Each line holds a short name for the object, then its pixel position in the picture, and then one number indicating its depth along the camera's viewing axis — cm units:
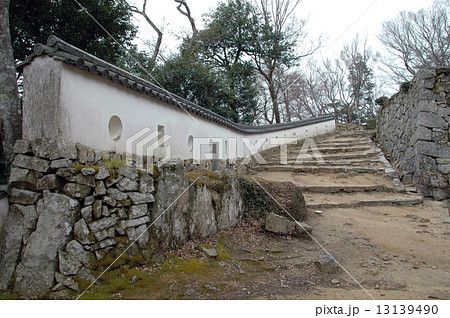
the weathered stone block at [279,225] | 539
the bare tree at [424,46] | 1728
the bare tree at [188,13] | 1720
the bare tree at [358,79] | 2435
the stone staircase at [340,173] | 804
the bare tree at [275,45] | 1694
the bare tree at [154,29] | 1673
